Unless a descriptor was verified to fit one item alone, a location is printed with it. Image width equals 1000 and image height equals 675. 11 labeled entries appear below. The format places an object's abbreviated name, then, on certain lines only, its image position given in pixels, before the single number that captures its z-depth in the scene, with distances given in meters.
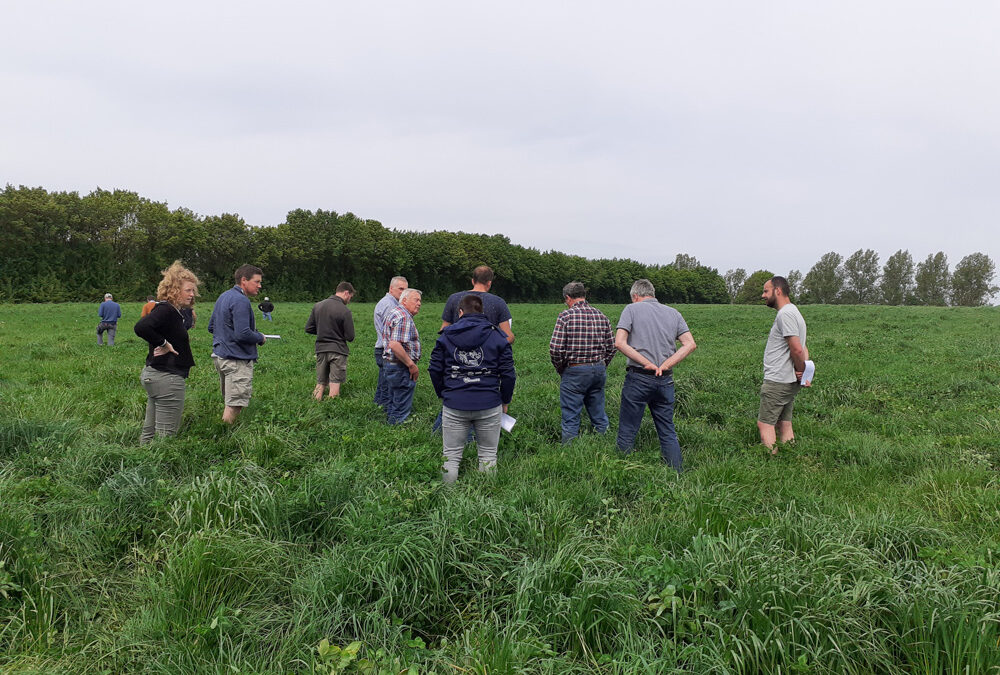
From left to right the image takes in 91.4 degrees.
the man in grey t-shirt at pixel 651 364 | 5.61
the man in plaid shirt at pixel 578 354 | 6.24
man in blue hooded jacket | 4.84
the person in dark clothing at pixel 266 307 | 25.26
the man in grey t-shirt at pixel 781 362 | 5.95
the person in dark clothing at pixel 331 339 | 8.39
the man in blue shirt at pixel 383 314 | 7.80
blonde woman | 5.39
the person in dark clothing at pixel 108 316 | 14.89
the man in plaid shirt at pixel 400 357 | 6.72
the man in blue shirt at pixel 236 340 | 6.37
